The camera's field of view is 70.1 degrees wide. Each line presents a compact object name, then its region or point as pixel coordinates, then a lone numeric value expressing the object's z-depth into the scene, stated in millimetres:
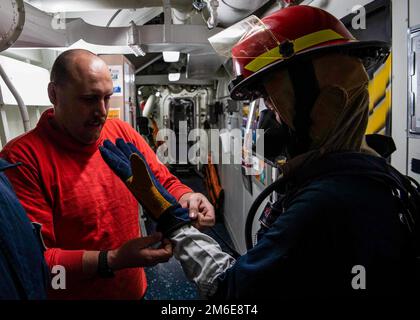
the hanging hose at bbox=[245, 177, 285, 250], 997
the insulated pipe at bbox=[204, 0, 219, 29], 2439
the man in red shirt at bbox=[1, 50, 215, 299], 1227
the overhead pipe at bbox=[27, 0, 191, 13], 2557
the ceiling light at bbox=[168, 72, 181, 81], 6906
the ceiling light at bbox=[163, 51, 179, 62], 4304
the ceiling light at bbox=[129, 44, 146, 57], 3107
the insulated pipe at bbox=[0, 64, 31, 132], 1944
